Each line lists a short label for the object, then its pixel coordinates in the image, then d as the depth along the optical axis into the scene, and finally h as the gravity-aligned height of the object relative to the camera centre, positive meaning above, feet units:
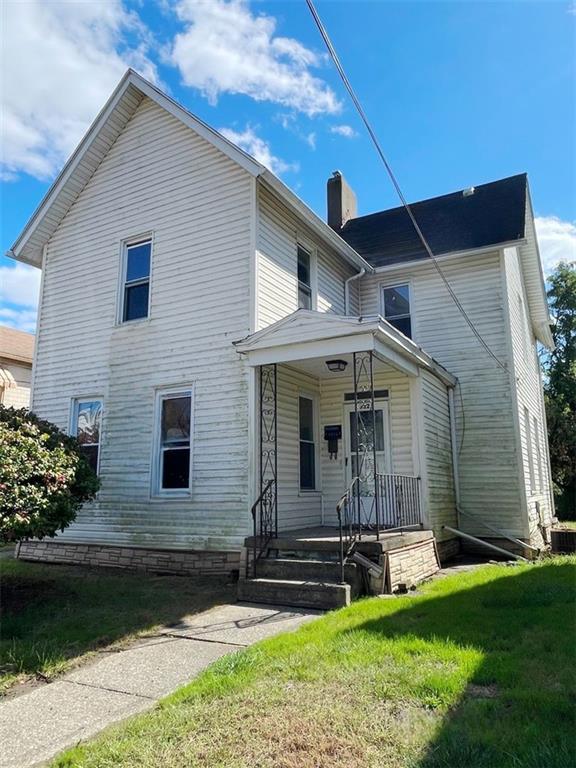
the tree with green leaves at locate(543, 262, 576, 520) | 62.18 +10.02
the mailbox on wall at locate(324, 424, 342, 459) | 34.14 +2.27
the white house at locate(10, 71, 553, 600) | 28.71 +6.53
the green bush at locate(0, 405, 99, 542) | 20.99 -0.10
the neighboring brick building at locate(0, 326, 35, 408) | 60.59 +12.59
